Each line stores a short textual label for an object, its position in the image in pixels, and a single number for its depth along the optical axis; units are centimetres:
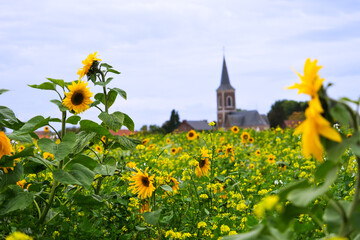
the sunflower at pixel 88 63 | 287
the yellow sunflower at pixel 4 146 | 222
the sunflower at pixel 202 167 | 343
